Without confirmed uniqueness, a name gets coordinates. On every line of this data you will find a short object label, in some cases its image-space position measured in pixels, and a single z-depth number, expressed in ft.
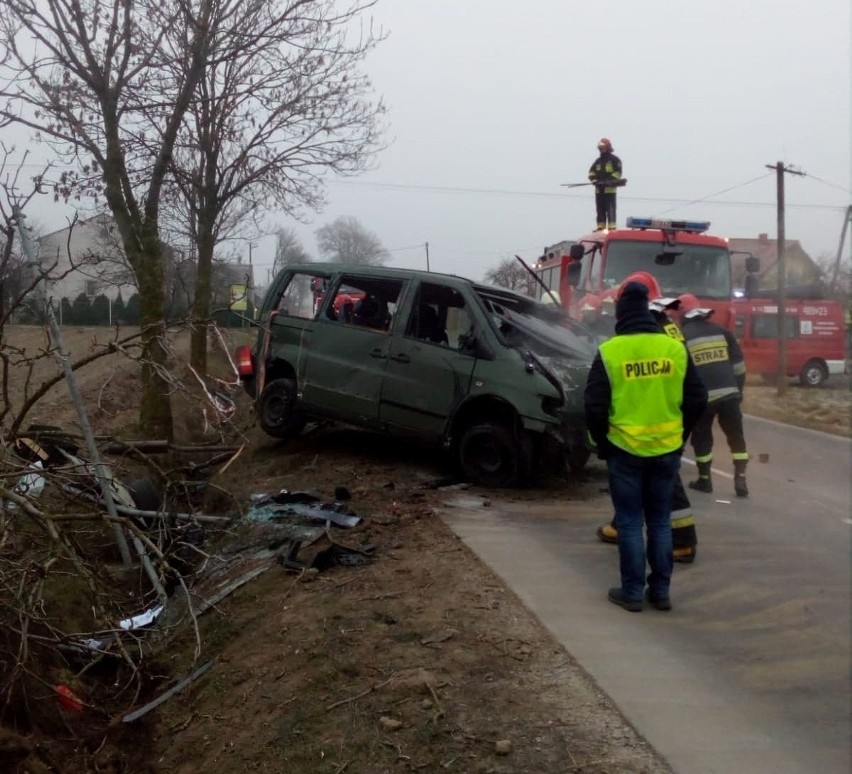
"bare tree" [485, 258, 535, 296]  87.68
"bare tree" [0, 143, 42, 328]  17.90
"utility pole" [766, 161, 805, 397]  70.13
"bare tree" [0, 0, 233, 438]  33.88
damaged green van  25.36
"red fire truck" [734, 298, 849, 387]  77.46
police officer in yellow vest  16.66
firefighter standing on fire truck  45.42
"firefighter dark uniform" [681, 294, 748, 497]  25.89
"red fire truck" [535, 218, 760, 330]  40.65
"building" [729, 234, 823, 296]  163.15
